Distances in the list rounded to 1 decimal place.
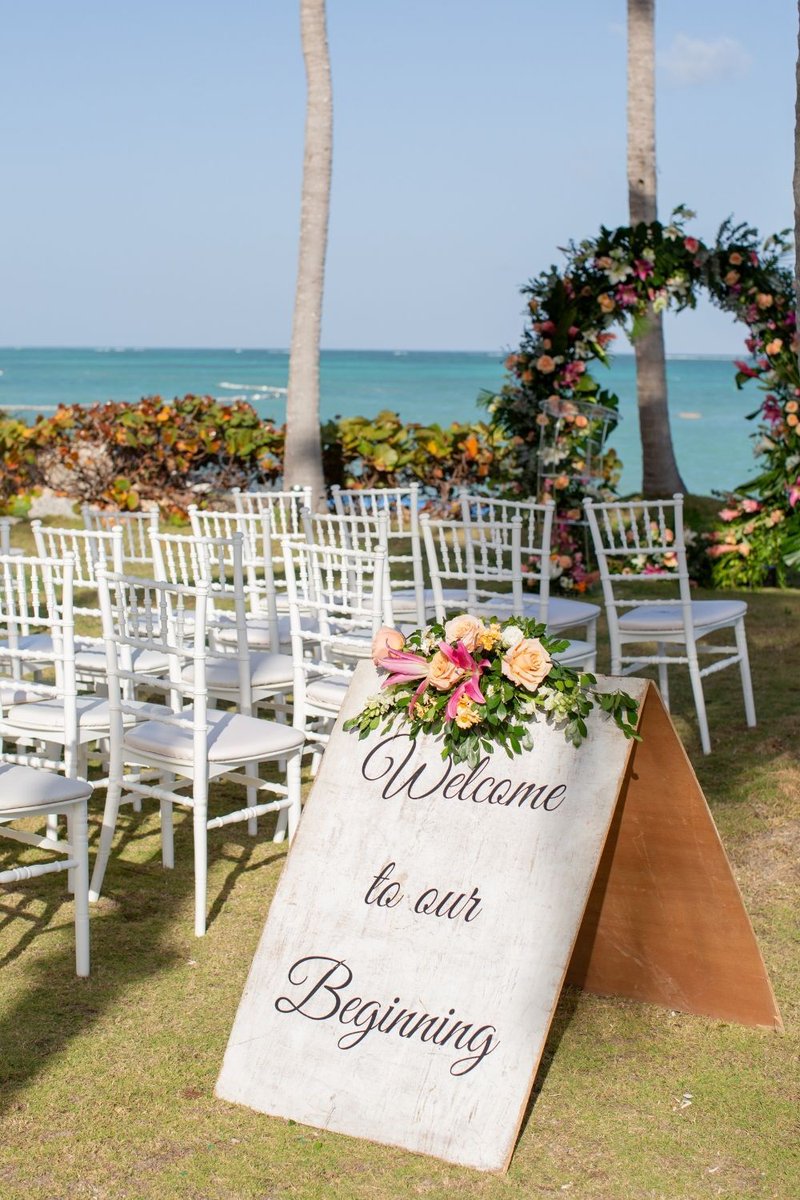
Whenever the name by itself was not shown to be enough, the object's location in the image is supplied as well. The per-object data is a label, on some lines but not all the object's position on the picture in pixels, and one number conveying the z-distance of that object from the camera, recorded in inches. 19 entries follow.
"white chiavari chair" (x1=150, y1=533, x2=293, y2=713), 192.5
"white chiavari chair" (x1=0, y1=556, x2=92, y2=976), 144.7
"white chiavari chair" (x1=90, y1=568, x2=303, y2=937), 162.6
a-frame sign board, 113.7
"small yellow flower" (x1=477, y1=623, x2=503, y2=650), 121.0
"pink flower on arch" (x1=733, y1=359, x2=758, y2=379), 367.3
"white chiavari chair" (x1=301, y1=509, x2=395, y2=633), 202.2
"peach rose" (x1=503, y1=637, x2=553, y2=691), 117.6
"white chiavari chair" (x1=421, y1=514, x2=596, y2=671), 228.4
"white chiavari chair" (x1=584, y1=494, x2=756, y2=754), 237.9
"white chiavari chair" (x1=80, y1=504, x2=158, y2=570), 234.6
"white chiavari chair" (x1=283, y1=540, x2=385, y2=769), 195.8
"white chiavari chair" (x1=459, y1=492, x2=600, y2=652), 239.9
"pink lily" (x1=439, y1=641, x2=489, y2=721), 119.4
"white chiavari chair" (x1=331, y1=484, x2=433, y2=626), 243.6
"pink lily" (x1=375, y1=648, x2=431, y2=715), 122.2
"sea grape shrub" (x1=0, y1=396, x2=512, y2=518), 503.8
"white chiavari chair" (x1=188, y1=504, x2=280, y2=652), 226.2
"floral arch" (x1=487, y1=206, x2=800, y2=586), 354.6
